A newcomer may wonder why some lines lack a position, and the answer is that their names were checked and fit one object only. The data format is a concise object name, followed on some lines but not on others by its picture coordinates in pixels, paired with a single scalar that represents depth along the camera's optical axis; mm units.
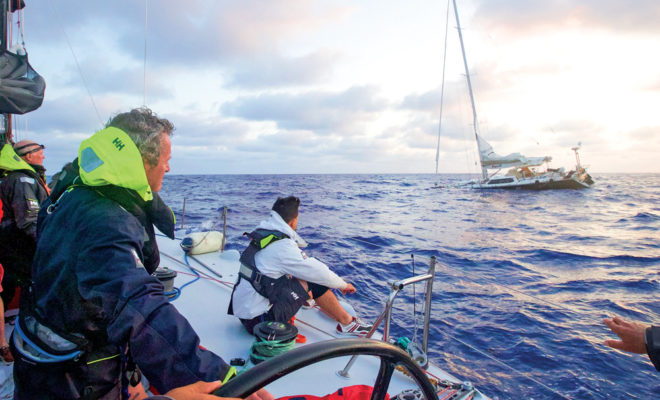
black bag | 3078
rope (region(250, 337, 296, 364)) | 2238
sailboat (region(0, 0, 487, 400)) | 753
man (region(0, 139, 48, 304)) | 2400
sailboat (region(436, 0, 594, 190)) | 32969
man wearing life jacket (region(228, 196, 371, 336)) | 2611
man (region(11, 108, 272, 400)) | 906
